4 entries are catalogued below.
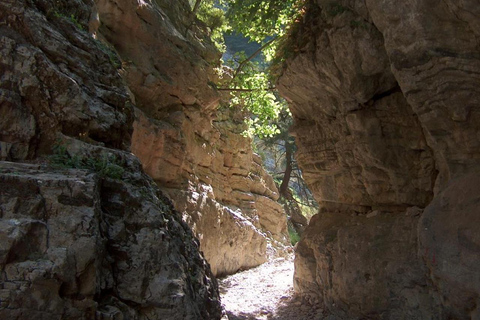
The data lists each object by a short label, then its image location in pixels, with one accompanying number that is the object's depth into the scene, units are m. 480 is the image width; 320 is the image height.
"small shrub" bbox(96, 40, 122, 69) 5.22
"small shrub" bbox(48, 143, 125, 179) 3.58
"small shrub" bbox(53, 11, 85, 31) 4.66
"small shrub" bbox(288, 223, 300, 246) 18.40
